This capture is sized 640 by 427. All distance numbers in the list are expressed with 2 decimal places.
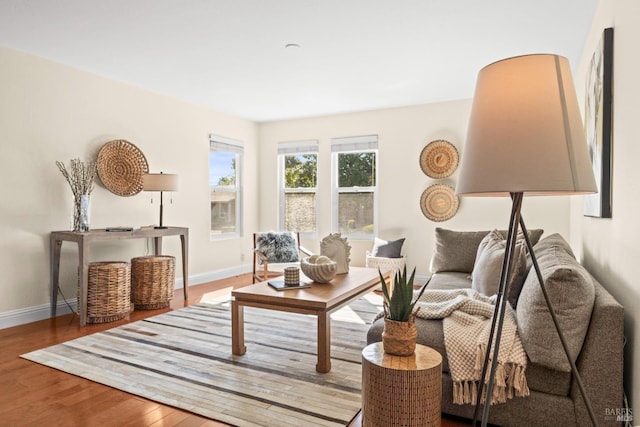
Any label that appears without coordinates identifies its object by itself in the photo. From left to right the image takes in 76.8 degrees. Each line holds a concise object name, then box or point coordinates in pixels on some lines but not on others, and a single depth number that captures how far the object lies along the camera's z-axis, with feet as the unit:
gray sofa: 5.11
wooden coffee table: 8.19
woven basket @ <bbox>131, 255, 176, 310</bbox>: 13.26
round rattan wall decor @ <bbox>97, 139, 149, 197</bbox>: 13.56
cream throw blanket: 5.66
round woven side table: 5.14
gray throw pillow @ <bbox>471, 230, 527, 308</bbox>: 7.41
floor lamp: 4.03
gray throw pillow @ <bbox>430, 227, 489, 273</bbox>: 12.66
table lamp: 13.92
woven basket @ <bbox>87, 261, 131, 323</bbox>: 11.75
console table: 11.41
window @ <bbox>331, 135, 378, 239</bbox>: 18.65
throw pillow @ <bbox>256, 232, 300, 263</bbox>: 15.96
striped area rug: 6.84
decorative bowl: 9.99
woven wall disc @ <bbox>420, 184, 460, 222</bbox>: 16.56
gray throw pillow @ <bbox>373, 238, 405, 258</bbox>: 16.81
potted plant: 5.51
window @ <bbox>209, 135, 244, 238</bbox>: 18.58
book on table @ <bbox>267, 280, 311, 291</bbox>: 9.51
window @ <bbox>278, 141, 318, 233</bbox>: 20.06
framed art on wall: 6.52
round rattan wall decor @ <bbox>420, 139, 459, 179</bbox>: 16.49
